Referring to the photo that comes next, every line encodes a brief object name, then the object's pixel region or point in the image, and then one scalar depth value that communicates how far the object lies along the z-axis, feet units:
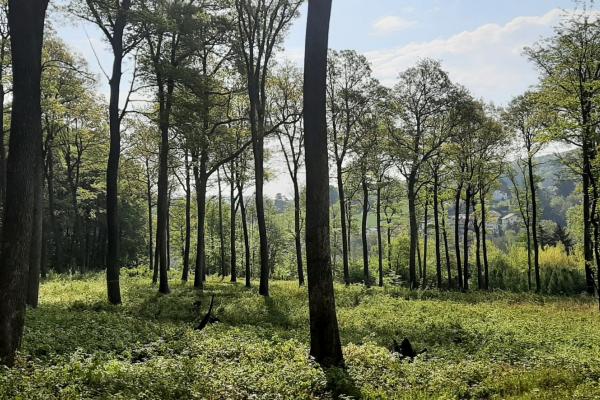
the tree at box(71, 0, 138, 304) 56.59
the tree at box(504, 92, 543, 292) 109.09
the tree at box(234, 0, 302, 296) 75.36
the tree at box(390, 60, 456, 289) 101.81
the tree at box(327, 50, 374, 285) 101.55
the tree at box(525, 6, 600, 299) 71.82
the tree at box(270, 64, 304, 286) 101.91
